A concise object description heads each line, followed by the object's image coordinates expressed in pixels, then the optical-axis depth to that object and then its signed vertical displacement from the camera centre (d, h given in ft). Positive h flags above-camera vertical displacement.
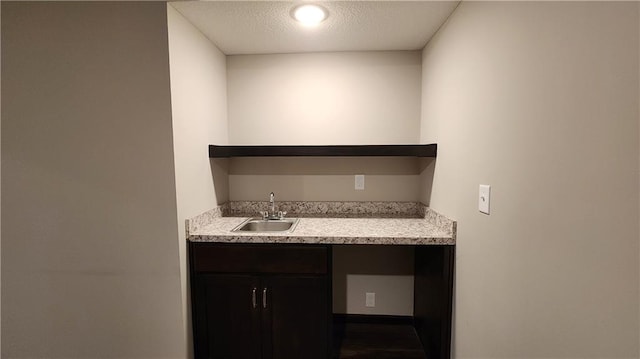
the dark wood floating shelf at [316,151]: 5.71 +0.29
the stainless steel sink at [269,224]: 6.11 -1.46
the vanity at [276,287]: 4.78 -2.36
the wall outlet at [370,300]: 6.86 -3.66
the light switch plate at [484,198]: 3.51 -0.50
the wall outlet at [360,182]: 6.71 -0.50
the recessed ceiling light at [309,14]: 4.39 +2.66
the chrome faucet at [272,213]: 6.28 -1.23
